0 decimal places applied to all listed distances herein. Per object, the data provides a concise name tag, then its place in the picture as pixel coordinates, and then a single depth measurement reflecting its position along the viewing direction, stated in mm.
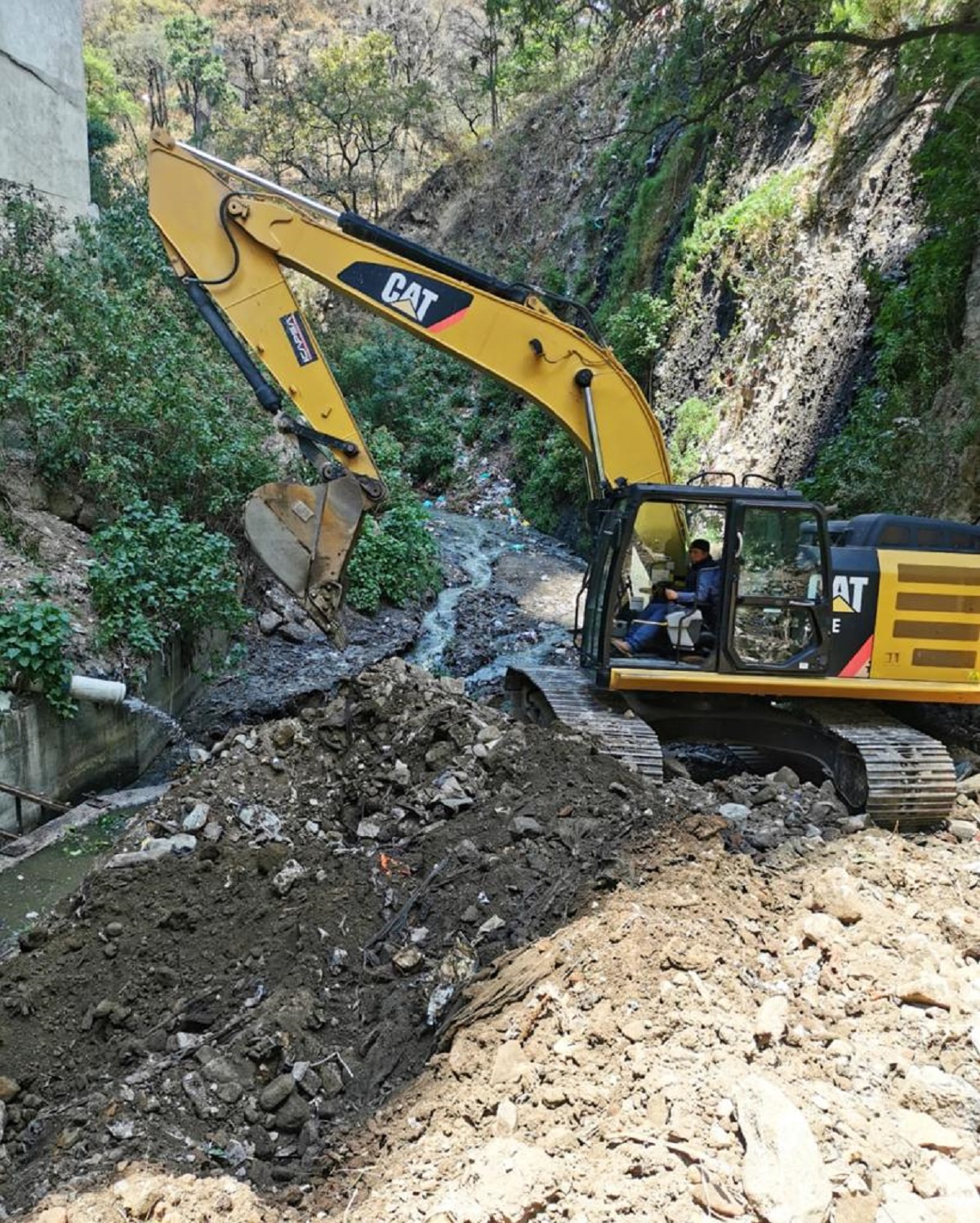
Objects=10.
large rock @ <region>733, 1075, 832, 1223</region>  2375
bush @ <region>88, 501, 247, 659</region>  7781
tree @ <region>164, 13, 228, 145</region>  37000
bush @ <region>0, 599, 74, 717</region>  6297
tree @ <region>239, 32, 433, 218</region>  30172
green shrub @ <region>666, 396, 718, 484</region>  15281
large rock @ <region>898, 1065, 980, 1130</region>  2799
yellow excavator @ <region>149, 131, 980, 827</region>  5797
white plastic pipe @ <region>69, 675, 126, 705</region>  6668
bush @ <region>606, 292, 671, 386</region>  17688
